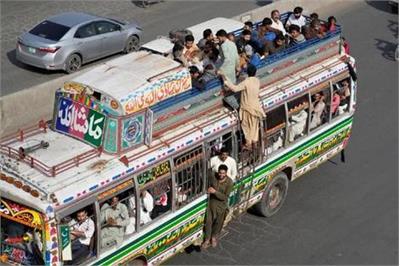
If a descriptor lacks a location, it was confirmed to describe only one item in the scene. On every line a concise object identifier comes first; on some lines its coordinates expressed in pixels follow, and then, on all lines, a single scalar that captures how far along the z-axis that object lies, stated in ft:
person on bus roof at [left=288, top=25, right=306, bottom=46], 44.04
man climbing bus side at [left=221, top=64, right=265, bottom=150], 37.40
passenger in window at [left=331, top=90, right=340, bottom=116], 44.27
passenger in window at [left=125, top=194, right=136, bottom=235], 32.58
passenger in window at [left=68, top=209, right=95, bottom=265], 30.48
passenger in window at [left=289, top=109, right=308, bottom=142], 41.57
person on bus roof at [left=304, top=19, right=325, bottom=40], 44.93
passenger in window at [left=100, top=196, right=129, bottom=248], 31.50
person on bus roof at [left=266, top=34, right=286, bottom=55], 42.24
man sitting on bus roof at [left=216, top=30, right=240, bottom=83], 39.29
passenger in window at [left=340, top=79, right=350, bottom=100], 45.03
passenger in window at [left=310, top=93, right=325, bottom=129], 42.98
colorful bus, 30.22
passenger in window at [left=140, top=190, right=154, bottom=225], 33.42
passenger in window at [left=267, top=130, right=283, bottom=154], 40.43
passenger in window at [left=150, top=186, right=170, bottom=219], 34.31
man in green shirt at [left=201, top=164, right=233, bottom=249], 35.94
